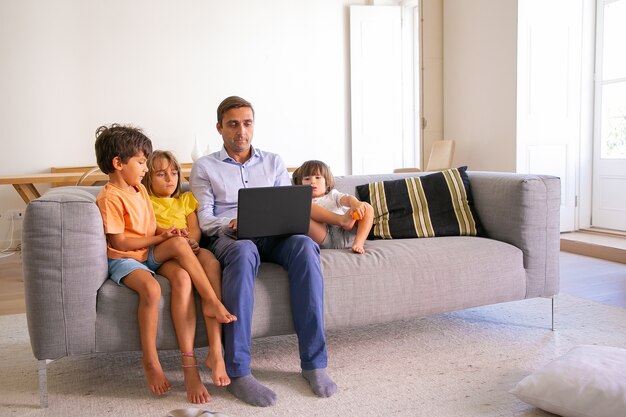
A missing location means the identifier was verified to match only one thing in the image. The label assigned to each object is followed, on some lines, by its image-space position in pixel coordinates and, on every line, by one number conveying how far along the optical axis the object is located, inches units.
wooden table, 164.2
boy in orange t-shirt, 78.0
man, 78.7
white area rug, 74.7
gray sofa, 76.2
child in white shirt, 98.3
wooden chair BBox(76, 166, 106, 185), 156.8
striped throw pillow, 107.9
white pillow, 65.9
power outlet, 211.2
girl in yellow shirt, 78.2
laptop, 82.7
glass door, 180.4
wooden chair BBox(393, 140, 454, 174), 206.8
